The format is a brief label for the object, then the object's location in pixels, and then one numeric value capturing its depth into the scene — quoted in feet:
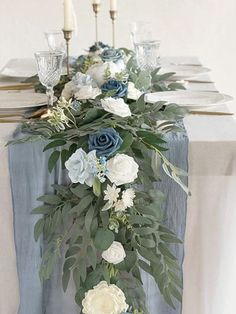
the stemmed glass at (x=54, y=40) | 6.84
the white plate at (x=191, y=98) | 5.32
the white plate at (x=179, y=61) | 7.94
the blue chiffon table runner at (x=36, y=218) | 4.39
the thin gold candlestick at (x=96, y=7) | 7.23
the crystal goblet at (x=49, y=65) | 4.97
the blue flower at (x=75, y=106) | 4.50
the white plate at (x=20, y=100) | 5.49
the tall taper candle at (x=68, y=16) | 5.58
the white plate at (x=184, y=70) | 6.89
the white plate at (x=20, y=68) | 7.23
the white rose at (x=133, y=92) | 4.82
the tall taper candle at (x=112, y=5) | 7.10
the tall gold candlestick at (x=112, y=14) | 7.08
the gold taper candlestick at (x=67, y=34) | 5.57
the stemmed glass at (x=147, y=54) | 5.65
